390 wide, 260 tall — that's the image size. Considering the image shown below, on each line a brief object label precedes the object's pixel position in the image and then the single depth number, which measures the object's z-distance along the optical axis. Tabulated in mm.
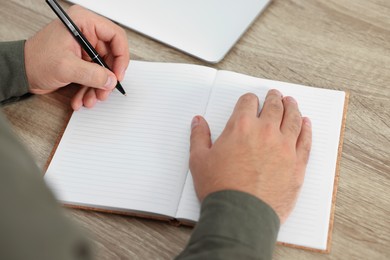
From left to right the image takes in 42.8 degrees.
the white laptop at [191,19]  973
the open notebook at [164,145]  767
